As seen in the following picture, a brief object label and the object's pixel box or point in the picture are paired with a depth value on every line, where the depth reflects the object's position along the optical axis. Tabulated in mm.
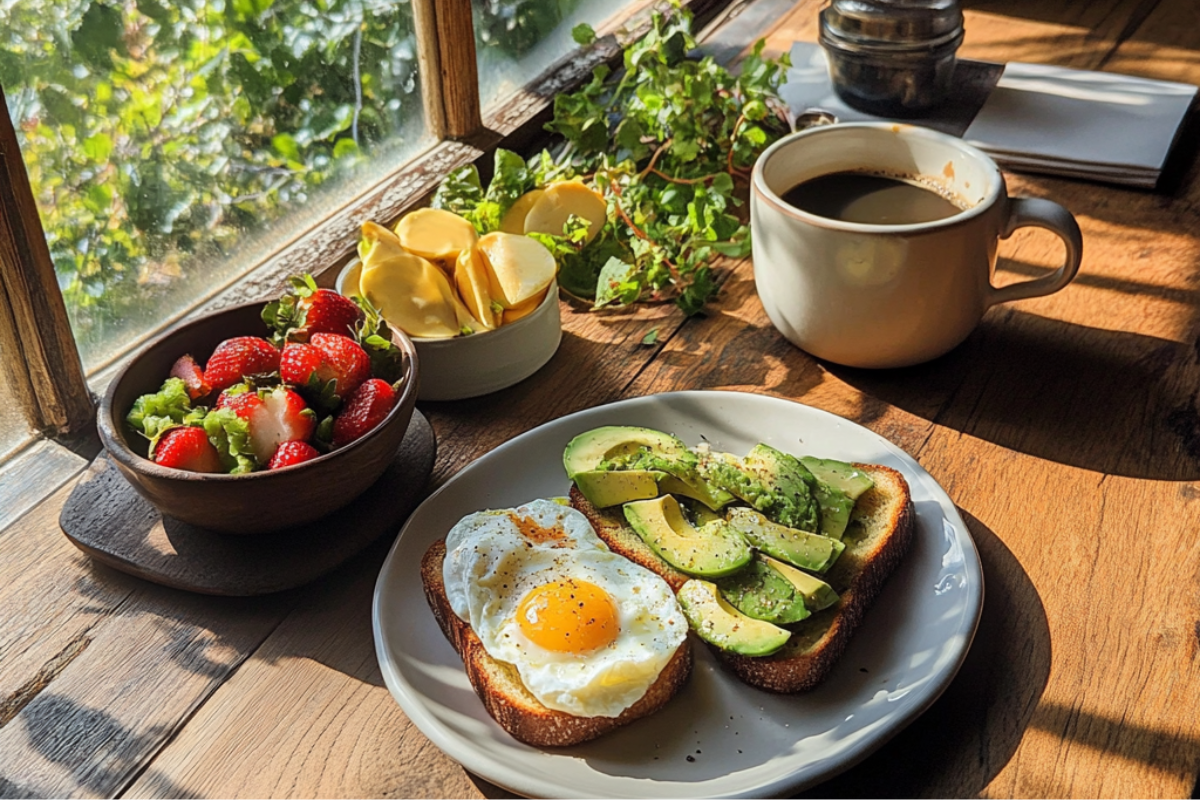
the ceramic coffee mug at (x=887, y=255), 1157
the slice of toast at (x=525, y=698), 857
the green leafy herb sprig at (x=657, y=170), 1472
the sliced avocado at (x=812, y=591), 918
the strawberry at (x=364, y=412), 1035
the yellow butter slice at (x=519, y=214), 1479
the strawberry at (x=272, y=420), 1005
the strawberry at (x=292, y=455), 984
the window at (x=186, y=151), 1117
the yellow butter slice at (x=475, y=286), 1250
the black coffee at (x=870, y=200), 1257
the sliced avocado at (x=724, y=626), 888
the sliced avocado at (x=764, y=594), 909
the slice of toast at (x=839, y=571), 899
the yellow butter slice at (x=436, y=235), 1312
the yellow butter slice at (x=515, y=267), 1255
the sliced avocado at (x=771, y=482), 997
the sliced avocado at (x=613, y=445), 1078
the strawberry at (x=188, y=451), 967
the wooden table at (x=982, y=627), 864
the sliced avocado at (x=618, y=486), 1036
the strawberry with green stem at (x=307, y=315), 1135
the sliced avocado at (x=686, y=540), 954
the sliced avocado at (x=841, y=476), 1042
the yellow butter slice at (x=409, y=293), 1225
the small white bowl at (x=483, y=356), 1246
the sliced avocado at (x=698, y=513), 1027
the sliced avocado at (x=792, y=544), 952
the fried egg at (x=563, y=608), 872
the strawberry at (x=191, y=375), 1061
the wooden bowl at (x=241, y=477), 946
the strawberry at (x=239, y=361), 1065
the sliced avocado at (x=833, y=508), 999
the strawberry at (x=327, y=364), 1052
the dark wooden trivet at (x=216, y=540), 1012
